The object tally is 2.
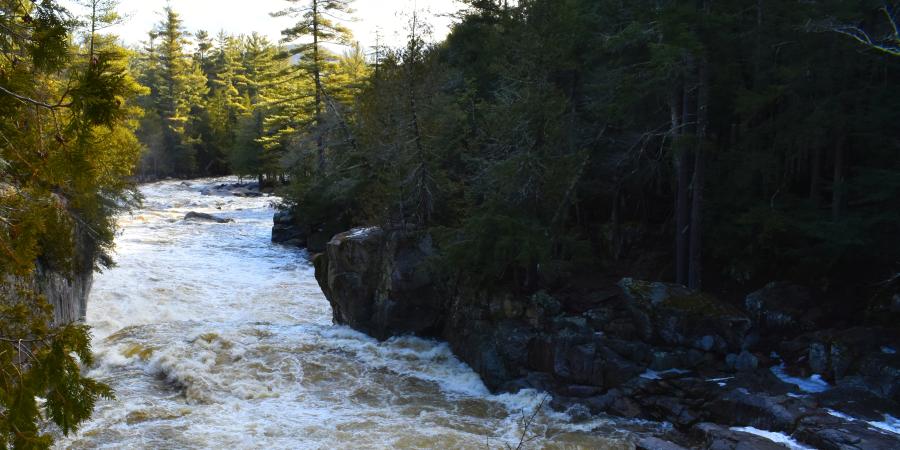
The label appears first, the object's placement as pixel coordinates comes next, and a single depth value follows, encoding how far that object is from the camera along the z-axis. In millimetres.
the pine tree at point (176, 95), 59094
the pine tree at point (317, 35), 32875
